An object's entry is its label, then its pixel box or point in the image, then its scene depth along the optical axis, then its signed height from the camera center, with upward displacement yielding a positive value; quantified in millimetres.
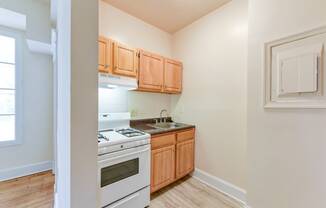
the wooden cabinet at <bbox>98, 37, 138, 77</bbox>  1859 +577
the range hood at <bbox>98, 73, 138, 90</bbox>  1852 +273
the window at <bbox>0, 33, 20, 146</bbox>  2529 +201
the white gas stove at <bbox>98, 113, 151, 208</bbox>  1538 -711
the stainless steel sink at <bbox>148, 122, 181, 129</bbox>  2634 -381
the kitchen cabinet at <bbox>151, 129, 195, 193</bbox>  2064 -791
